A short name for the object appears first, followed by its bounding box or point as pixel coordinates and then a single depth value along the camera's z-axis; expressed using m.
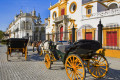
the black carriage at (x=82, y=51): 3.30
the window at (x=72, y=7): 19.75
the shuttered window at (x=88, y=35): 14.50
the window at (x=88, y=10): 16.56
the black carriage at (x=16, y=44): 6.52
